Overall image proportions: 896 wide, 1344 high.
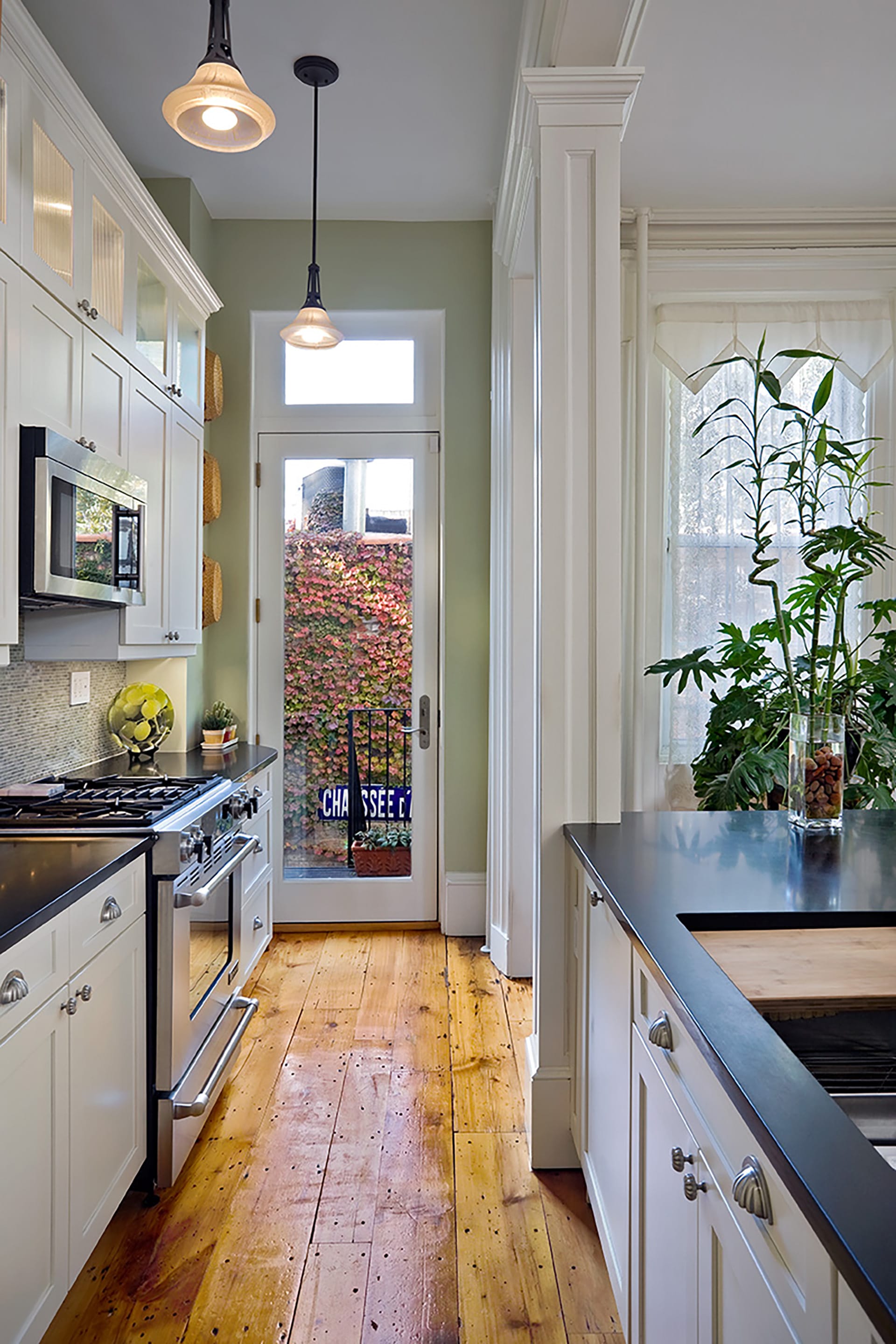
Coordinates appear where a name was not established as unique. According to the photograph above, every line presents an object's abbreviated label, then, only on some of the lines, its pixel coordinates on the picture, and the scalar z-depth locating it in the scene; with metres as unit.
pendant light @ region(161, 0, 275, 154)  1.73
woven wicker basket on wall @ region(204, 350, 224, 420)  3.56
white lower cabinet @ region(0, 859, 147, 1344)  1.34
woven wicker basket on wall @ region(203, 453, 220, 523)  3.54
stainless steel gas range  2.00
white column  2.12
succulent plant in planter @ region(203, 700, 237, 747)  3.49
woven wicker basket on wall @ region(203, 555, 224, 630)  3.53
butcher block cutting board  1.11
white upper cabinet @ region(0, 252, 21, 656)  1.84
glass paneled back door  3.85
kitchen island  0.69
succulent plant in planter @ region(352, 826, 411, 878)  3.86
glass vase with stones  1.84
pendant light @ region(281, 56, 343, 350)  2.77
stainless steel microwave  1.92
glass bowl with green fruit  3.04
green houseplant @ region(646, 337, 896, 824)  1.91
